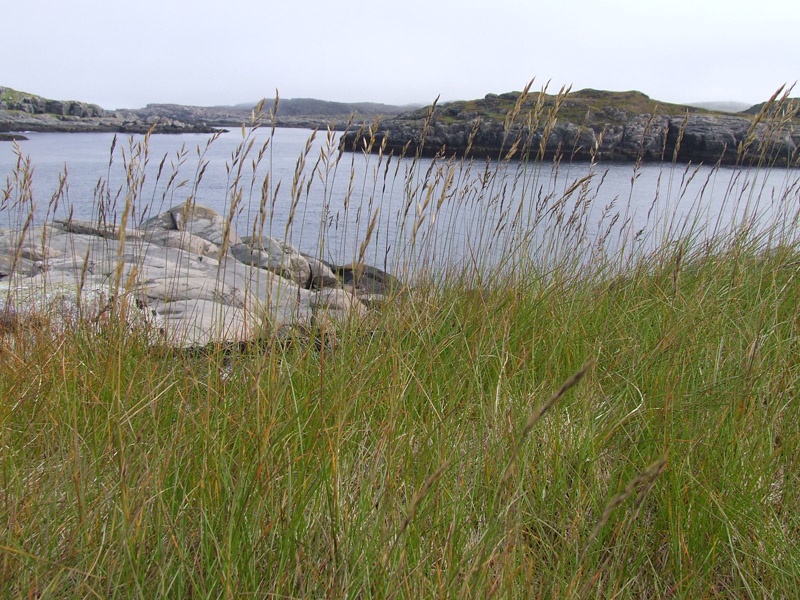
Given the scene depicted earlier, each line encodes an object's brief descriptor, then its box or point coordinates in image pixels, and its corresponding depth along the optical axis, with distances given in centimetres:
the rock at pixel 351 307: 219
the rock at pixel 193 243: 780
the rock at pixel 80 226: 908
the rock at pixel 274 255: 690
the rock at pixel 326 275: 753
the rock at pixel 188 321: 226
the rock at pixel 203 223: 922
